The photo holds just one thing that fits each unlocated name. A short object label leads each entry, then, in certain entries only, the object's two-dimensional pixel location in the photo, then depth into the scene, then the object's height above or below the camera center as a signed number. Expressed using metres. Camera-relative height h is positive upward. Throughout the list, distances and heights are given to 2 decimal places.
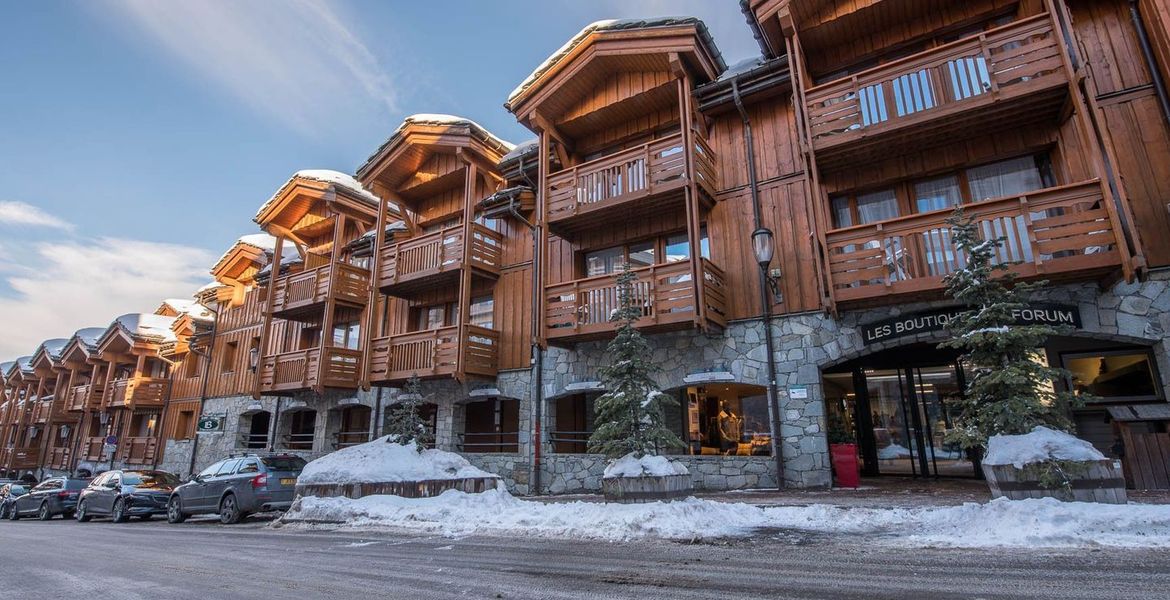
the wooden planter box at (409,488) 11.20 -0.68
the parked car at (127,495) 15.65 -1.02
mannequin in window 13.23 +0.42
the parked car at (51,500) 18.80 -1.32
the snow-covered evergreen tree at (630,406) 9.25 +0.68
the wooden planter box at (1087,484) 6.26 -0.47
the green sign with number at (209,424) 21.41 +1.20
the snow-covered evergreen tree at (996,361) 6.89 +1.01
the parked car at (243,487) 12.77 -0.70
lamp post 11.20 +3.05
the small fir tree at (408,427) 12.62 +0.57
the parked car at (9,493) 20.59 -1.28
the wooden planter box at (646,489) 8.59 -0.60
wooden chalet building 9.41 +4.77
